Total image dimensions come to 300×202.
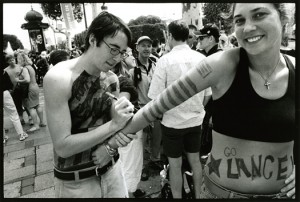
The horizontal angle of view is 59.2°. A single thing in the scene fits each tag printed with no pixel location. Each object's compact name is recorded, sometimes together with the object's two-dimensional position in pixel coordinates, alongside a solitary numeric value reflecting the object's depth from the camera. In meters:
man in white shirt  2.85
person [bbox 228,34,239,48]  5.23
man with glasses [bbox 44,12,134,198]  1.47
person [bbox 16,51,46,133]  5.80
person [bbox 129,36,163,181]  3.81
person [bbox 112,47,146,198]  3.17
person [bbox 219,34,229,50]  5.43
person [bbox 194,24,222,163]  3.94
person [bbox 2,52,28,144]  5.23
